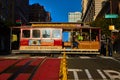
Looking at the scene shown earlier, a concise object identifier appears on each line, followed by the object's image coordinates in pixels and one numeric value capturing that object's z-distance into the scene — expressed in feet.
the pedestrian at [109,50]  40.97
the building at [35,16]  209.77
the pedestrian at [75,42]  37.69
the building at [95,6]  119.23
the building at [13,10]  90.68
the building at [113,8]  79.06
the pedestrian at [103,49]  42.42
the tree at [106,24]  57.38
